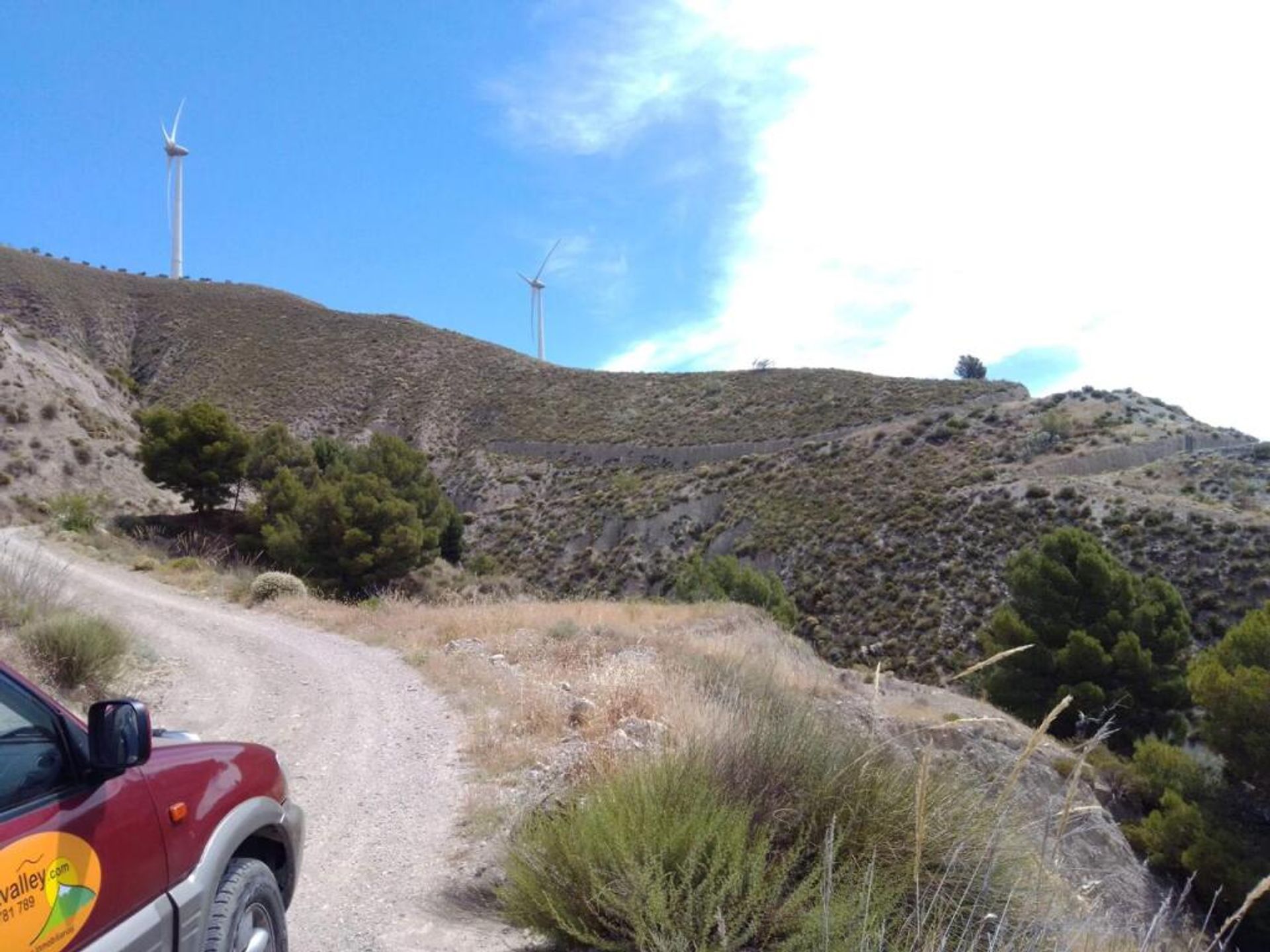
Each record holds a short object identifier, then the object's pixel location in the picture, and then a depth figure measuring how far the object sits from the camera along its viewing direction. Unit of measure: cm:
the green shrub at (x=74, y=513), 2445
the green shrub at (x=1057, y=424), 4125
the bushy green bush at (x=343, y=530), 2923
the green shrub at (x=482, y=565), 4262
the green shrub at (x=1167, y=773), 1467
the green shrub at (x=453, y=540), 4228
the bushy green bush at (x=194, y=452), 3531
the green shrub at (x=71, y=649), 816
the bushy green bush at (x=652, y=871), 328
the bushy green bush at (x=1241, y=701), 1423
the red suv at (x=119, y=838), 218
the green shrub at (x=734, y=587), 2903
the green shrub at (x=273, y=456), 3790
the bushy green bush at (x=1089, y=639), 2198
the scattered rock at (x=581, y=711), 751
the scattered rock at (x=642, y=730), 589
